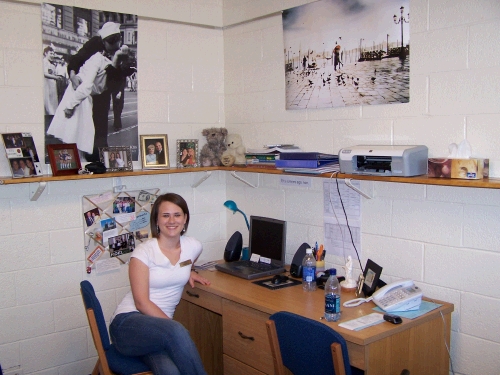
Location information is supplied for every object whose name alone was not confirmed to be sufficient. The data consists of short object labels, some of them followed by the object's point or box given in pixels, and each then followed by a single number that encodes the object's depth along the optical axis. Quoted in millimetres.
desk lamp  3648
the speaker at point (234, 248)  3473
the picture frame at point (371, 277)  2671
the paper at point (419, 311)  2441
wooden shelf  2217
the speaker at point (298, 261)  3111
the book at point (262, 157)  3258
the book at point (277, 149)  3213
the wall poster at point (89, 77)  3133
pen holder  3078
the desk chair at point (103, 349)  2566
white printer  2439
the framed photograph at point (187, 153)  3574
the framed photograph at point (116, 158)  3256
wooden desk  2266
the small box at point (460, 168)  2266
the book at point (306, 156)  2873
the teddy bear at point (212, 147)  3658
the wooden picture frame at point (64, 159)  3025
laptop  3188
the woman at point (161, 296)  2516
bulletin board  3312
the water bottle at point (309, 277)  2881
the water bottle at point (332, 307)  2400
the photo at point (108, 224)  3354
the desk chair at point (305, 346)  2039
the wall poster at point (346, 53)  2740
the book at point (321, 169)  2846
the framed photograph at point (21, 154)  2885
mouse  3001
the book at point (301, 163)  2874
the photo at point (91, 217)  3299
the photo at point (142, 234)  3506
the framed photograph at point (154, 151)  3445
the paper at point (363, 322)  2307
